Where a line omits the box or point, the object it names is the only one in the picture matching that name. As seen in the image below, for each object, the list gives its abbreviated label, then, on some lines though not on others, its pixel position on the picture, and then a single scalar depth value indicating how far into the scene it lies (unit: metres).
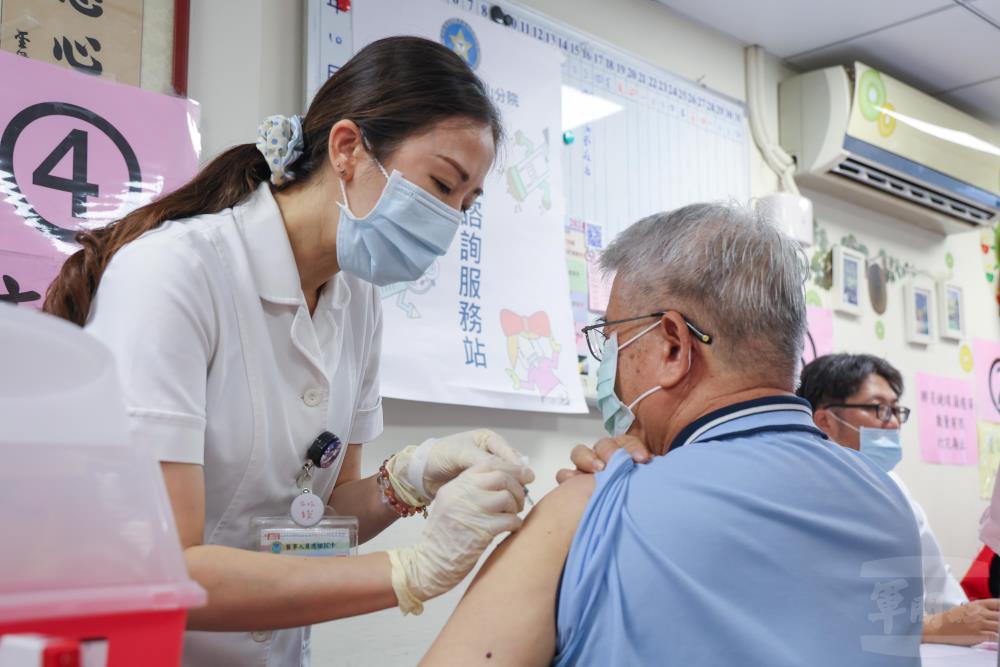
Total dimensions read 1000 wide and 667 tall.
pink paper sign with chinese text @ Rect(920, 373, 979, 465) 3.87
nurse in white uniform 1.04
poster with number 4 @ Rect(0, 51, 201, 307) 1.59
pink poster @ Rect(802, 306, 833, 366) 3.35
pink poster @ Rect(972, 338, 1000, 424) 4.26
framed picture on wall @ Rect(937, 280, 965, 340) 4.07
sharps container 0.44
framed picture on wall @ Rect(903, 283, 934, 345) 3.89
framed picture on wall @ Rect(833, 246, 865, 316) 3.54
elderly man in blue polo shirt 0.94
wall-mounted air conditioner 3.32
